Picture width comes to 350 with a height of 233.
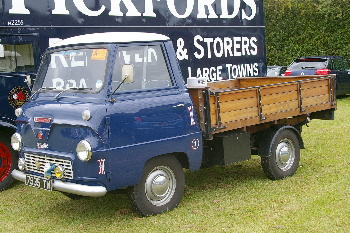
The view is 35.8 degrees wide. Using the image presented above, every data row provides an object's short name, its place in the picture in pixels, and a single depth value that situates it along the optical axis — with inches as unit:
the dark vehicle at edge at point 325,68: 724.0
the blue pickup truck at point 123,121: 232.1
